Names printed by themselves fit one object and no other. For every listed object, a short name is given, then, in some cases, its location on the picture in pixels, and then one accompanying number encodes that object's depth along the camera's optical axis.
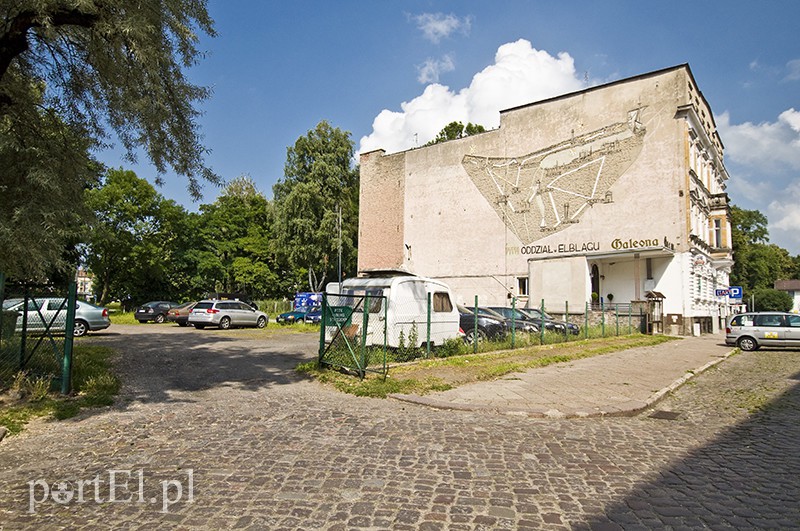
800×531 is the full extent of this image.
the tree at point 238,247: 50.75
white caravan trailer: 10.84
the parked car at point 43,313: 7.71
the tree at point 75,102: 6.70
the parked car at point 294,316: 33.47
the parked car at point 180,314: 28.91
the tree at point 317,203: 46.50
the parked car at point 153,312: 32.59
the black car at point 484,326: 15.16
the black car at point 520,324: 16.89
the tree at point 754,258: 67.81
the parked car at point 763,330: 18.88
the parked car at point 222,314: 25.42
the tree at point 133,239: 40.16
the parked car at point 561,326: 20.00
